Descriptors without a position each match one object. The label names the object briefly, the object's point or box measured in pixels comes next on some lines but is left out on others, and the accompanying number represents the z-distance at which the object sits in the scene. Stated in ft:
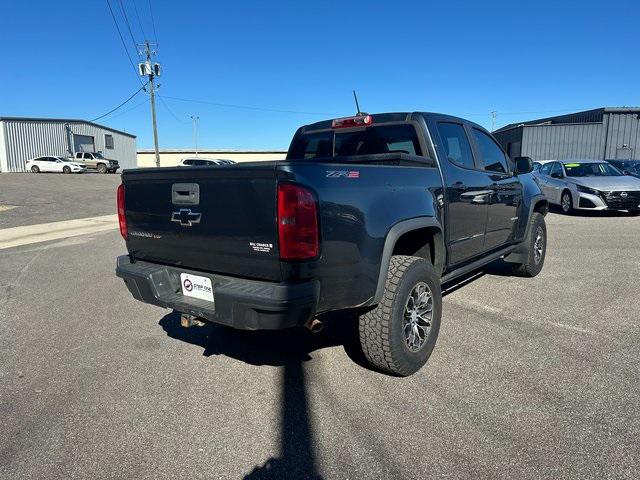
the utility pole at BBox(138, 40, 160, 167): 104.68
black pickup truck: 8.43
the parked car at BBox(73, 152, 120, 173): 126.72
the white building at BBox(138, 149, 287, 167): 216.93
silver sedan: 38.68
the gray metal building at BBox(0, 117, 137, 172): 127.03
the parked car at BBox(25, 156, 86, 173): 120.37
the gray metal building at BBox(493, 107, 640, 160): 113.50
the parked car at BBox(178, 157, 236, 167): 87.57
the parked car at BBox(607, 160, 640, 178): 61.54
